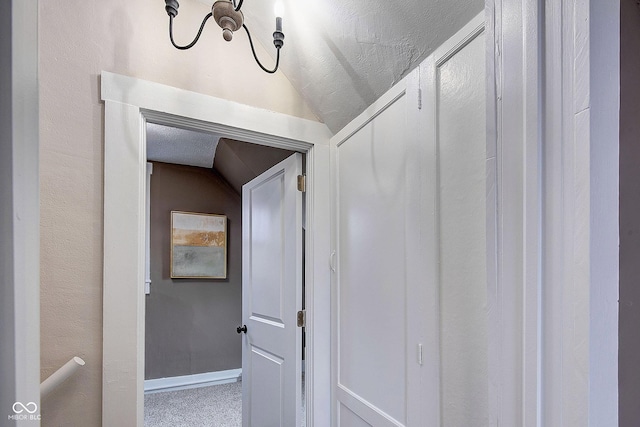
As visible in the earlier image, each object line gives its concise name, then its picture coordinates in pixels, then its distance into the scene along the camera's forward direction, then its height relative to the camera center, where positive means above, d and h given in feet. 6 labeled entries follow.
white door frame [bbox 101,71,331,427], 4.49 +0.22
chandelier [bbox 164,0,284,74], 4.34 +2.37
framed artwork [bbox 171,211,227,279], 12.58 -0.88
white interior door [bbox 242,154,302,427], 6.37 -1.43
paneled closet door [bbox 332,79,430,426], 4.21 -0.63
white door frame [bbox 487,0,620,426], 1.49 +0.00
